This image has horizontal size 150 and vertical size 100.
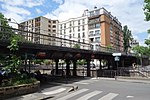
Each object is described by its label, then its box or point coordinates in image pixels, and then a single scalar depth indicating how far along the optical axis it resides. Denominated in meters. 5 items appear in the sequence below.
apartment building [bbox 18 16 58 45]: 56.63
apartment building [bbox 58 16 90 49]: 48.76
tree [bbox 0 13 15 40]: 8.84
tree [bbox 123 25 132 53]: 55.80
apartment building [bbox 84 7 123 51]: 45.79
